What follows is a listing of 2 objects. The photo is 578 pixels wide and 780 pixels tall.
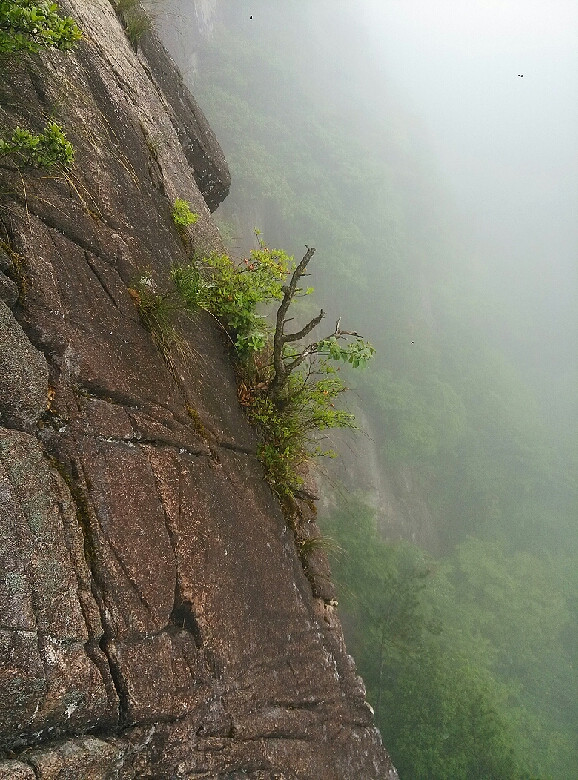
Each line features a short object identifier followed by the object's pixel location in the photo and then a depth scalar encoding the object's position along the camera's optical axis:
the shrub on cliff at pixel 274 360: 4.74
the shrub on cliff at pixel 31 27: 2.76
